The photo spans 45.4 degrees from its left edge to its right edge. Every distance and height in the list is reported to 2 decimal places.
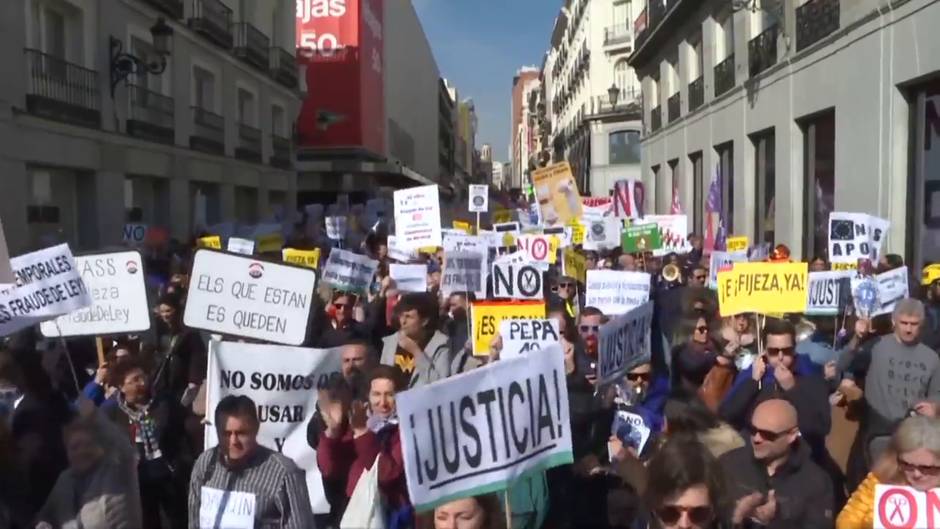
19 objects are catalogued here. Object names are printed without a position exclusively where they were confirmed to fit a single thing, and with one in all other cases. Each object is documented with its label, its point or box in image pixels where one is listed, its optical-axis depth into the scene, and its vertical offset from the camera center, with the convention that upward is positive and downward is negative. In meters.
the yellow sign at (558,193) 16.47 +0.45
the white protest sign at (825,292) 9.10 -0.60
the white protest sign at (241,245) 12.54 -0.19
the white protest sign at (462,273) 10.39 -0.45
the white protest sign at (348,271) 10.99 -0.44
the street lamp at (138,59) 17.95 +2.86
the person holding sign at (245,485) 4.61 -1.06
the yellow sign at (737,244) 13.95 -0.30
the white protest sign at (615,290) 9.76 -0.59
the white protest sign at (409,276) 10.79 -0.49
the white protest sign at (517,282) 9.55 -0.50
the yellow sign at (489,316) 7.70 -0.63
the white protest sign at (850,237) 11.22 -0.19
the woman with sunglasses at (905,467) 3.80 -0.86
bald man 4.37 -1.00
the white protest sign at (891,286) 8.77 -0.54
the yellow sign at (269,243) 15.39 -0.20
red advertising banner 44.34 +6.19
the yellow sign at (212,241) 13.31 -0.14
